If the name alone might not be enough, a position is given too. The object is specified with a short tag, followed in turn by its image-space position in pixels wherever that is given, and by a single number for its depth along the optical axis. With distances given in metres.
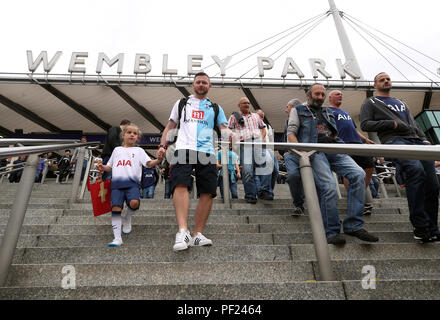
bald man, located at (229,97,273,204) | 4.44
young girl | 2.95
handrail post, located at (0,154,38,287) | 1.67
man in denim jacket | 2.56
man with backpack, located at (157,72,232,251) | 2.56
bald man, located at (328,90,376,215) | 3.79
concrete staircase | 1.61
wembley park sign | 13.17
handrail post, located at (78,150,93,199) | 4.57
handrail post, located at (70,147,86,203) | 4.31
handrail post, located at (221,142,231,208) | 4.09
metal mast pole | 14.83
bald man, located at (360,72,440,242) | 2.63
